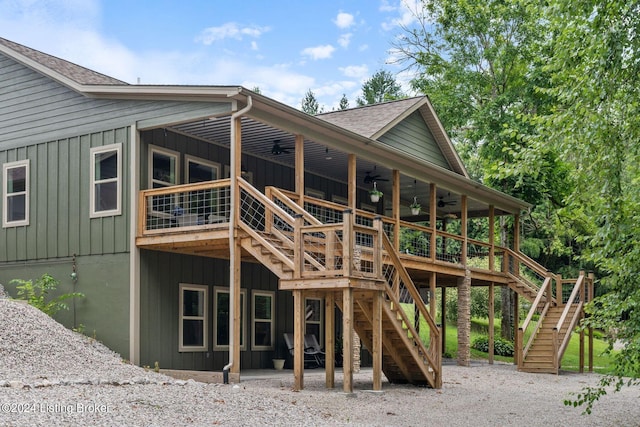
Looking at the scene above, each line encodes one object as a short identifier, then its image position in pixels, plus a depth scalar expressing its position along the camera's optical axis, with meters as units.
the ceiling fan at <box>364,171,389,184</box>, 21.61
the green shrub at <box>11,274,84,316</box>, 16.48
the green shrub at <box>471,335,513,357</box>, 29.02
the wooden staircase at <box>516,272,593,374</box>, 21.31
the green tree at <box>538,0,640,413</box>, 9.82
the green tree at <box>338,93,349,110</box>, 62.06
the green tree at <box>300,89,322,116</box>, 62.94
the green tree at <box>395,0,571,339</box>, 31.73
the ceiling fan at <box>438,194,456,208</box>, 26.16
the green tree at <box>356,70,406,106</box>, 60.06
